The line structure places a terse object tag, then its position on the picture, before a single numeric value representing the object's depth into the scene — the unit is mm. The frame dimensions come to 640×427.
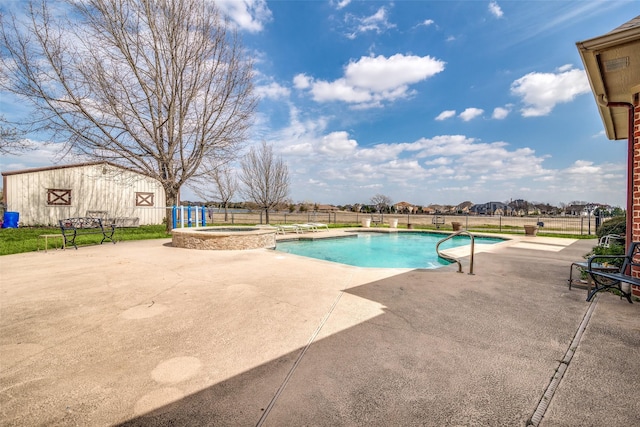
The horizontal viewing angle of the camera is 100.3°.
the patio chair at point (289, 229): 14097
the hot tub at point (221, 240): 8797
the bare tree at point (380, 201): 56062
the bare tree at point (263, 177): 22766
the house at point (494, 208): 57312
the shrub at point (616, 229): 9039
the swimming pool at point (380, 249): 9828
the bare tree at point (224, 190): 27062
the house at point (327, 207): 66325
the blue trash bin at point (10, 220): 15465
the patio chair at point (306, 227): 14667
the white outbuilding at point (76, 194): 16609
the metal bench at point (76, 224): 8516
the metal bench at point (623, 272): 3461
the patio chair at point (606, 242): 7955
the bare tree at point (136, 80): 10578
